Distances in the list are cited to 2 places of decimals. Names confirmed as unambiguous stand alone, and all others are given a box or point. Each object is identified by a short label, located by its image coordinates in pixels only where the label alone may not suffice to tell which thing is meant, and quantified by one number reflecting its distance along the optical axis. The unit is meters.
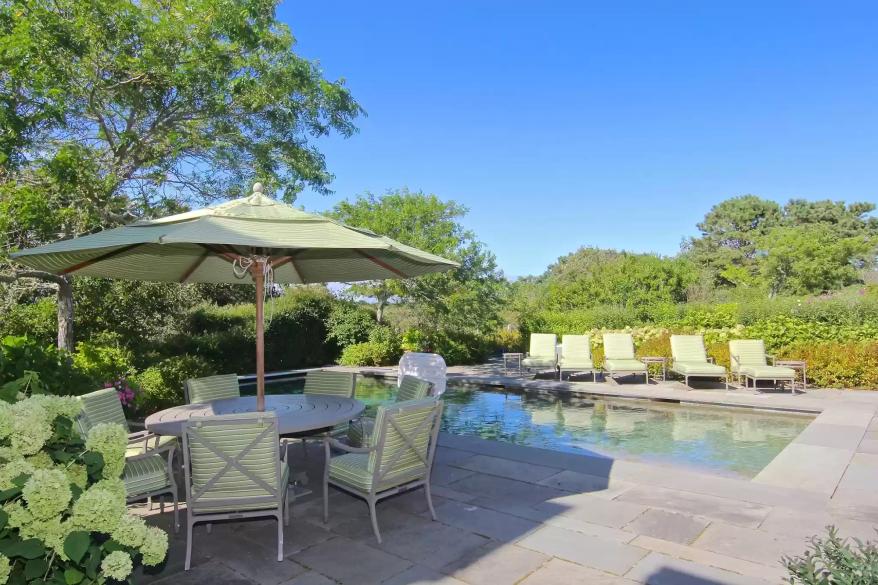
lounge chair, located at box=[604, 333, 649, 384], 11.18
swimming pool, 6.20
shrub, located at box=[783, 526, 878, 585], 1.53
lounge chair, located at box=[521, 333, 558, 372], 12.03
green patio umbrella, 3.33
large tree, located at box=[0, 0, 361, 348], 6.33
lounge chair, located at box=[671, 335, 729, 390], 10.59
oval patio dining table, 3.71
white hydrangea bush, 1.49
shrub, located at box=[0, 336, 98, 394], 4.11
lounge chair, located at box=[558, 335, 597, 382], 11.46
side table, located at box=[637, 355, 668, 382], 11.17
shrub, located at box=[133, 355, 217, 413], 8.09
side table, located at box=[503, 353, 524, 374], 13.06
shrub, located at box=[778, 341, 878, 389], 9.58
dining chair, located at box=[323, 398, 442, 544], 3.44
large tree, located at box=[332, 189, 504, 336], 14.70
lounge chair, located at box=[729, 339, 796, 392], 9.92
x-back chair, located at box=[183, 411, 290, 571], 3.06
